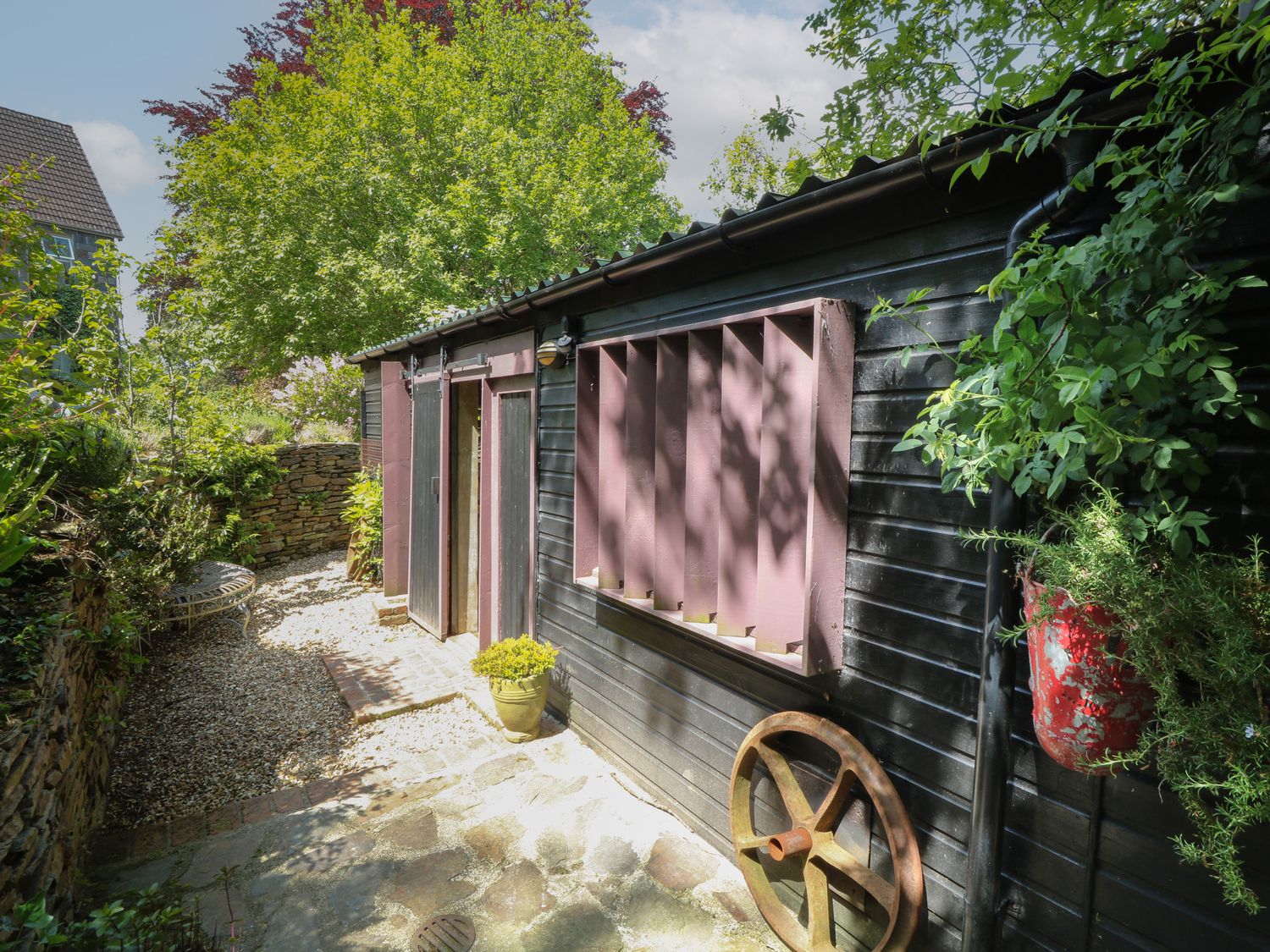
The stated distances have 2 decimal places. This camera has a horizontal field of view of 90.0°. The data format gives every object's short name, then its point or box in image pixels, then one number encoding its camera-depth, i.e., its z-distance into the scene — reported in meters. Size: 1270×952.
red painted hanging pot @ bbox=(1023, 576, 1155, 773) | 1.39
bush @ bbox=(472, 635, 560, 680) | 4.20
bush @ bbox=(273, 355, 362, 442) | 15.20
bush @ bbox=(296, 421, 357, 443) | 12.97
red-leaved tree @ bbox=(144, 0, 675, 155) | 16.75
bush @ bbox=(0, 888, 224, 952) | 1.64
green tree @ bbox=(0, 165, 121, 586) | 3.45
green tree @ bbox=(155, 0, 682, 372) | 11.88
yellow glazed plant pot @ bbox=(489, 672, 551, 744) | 4.23
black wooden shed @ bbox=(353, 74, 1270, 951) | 1.78
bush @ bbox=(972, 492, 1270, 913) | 1.17
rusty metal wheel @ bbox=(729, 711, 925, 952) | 2.15
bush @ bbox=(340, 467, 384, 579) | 8.37
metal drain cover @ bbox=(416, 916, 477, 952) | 2.60
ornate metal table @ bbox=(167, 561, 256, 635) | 6.12
